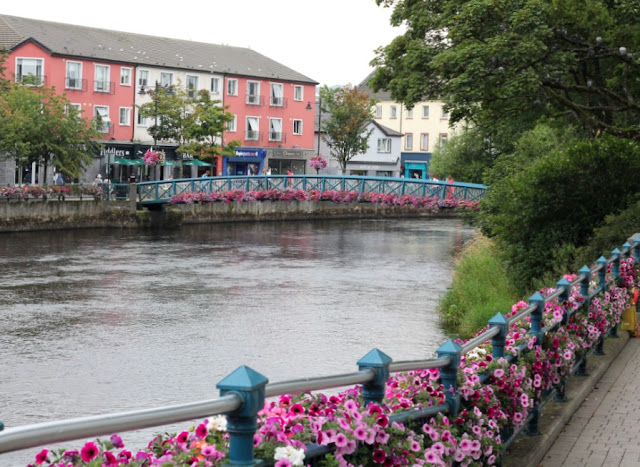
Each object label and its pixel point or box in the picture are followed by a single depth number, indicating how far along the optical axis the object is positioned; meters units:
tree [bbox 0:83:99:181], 47.94
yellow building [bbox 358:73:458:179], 94.31
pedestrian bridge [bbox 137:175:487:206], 48.59
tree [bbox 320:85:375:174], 83.12
